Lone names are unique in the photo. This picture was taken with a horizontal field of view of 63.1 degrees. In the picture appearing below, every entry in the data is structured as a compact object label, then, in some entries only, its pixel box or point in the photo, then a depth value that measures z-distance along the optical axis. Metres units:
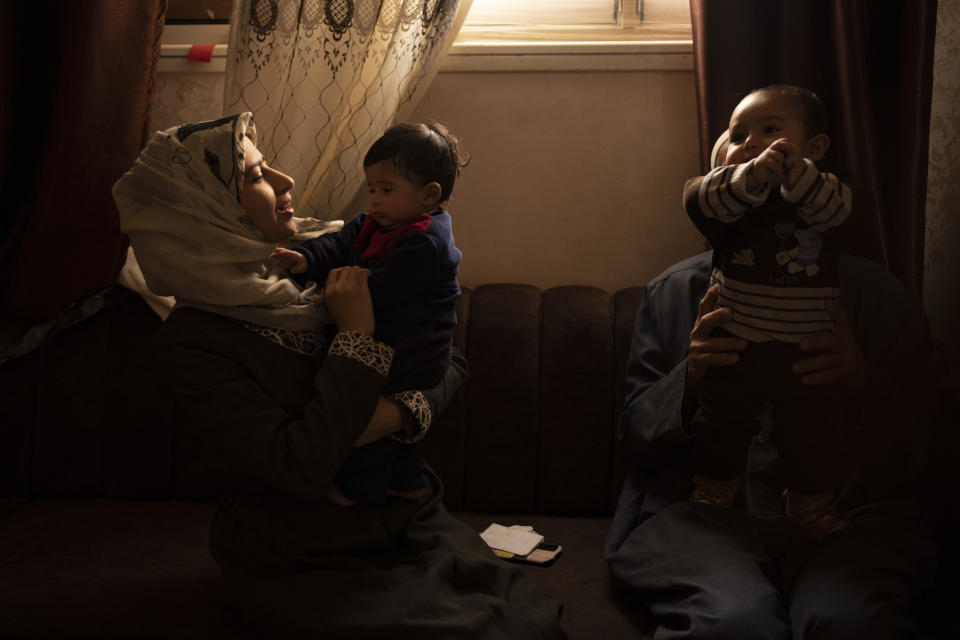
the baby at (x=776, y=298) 1.37
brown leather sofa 1.90
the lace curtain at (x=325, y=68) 1.96
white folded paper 1.70
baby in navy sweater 1.39
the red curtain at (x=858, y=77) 1.80
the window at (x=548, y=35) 2.12
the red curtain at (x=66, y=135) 1.88
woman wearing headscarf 1.28
